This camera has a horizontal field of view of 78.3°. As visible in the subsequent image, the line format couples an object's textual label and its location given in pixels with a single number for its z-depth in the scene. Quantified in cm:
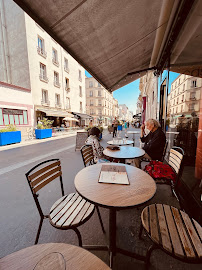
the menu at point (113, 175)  135
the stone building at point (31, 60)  1356
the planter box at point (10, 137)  754
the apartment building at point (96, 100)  3594
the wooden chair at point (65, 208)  125
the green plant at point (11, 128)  820
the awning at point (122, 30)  193
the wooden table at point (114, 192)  106
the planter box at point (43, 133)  1040
